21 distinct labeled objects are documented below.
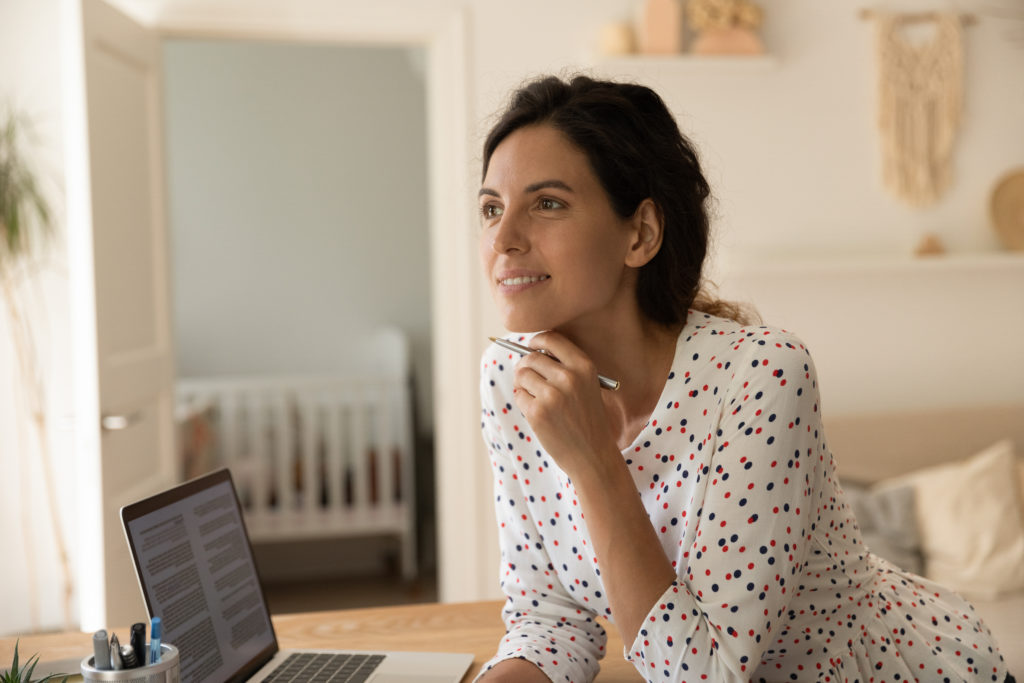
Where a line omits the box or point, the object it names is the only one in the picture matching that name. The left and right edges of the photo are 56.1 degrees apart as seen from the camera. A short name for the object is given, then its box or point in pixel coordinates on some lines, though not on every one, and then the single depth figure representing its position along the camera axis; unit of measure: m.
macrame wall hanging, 3.39
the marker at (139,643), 0.83
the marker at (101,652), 0.79
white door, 2.43
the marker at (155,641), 0.83
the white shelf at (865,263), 3.31
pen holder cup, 0.80
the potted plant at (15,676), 0.83
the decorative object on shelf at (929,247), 3.41
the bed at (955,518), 2.69
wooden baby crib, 4.12
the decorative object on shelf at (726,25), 3.21
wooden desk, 1.19
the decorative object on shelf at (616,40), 3.17
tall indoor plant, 2.92
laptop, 0.96
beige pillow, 2.70
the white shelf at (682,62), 3.17
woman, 1.00
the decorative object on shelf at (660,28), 3.19
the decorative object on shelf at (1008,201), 3.48
